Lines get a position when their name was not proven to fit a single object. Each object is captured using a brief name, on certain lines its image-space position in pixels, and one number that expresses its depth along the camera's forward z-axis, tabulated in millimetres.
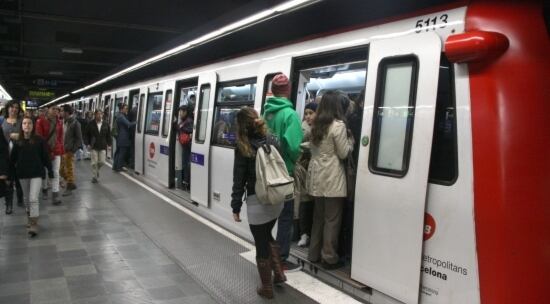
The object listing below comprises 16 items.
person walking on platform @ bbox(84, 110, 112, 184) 10148
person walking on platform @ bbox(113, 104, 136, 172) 11220
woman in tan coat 4016
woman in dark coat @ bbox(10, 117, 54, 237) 5691
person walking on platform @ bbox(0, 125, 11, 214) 5531
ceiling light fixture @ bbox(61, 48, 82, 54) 14925
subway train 2732
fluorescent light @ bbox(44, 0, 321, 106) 4410
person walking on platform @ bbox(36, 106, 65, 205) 7438
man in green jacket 3986
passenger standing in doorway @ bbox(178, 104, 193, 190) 8273
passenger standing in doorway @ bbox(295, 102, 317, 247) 4457
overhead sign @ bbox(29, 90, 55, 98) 36875
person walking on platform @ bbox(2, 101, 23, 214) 6445
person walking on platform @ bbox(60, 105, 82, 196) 8680
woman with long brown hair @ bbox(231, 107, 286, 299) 3699
